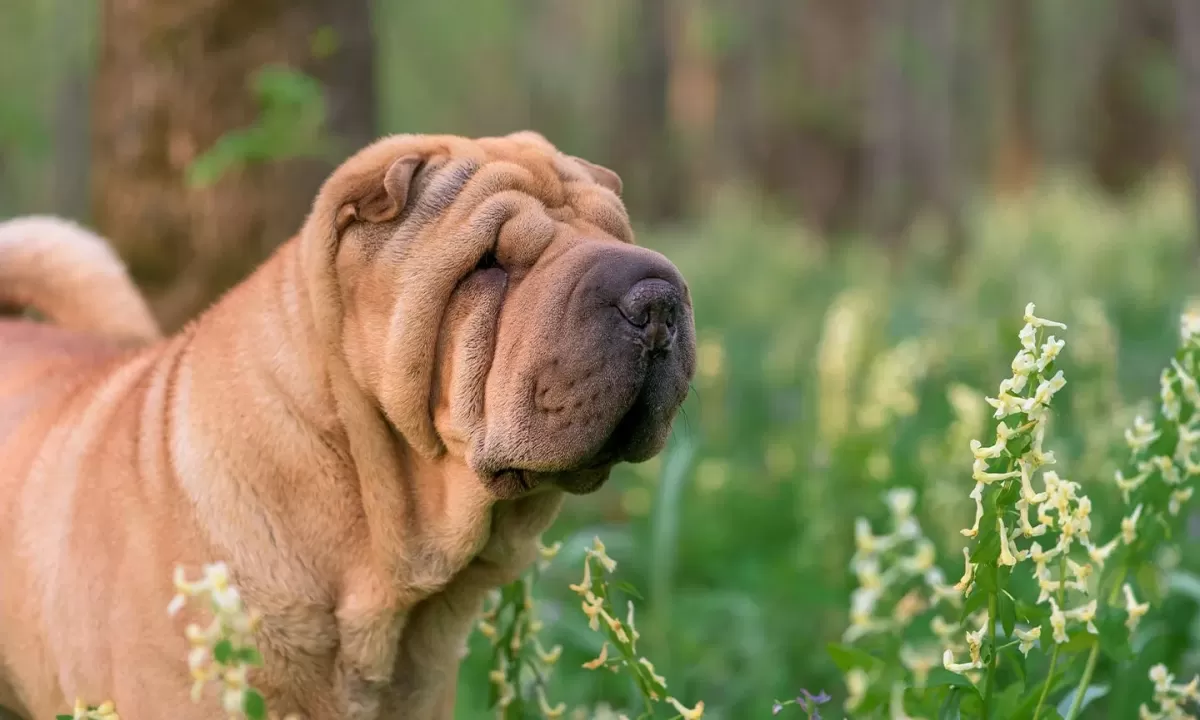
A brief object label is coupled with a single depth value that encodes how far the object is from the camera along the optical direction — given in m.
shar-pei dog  2.33
